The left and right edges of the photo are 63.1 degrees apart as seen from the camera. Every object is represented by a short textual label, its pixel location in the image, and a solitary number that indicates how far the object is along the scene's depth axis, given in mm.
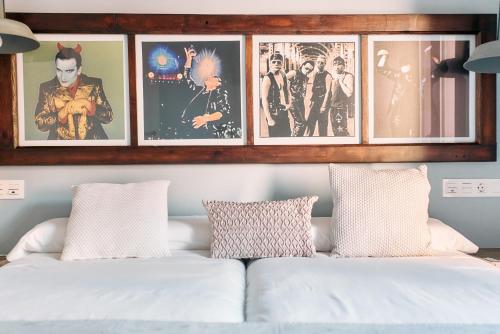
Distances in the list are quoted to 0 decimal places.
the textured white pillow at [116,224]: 1881
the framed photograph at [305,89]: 2309
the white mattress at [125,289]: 1268
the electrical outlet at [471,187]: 2352
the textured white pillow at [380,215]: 1897
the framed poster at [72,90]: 2289
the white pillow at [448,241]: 1992
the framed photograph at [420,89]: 2318
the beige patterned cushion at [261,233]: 1877
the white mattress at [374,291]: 1246
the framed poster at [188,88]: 2295
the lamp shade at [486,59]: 1670
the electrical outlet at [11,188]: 2303
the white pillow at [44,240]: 1971
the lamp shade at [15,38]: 1684
